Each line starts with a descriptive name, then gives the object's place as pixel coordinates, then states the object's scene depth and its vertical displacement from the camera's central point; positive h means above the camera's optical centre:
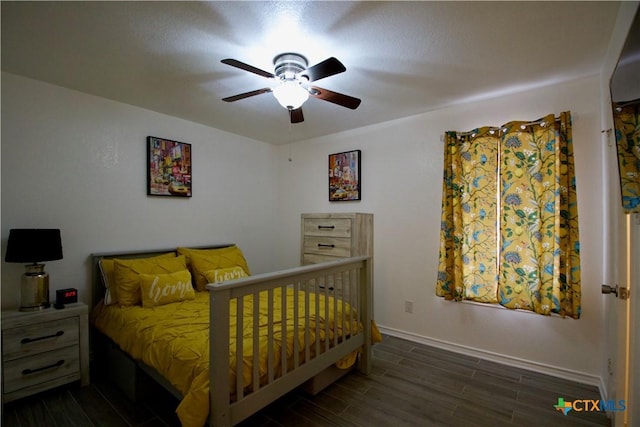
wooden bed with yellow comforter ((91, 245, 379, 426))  1.45 -0.74
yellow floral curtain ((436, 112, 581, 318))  2.25 -0.05
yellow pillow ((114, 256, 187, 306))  2.41 -0.48
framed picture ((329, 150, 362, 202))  3.51 +0.46
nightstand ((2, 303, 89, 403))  1.95 -0.93
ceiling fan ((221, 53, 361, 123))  1.83 +0.83
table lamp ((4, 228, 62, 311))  2.04 -0.27
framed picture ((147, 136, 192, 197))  2.97 +0.50
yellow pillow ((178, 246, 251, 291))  2.93 -0.48
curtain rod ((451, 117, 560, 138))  2.35 +0.72
